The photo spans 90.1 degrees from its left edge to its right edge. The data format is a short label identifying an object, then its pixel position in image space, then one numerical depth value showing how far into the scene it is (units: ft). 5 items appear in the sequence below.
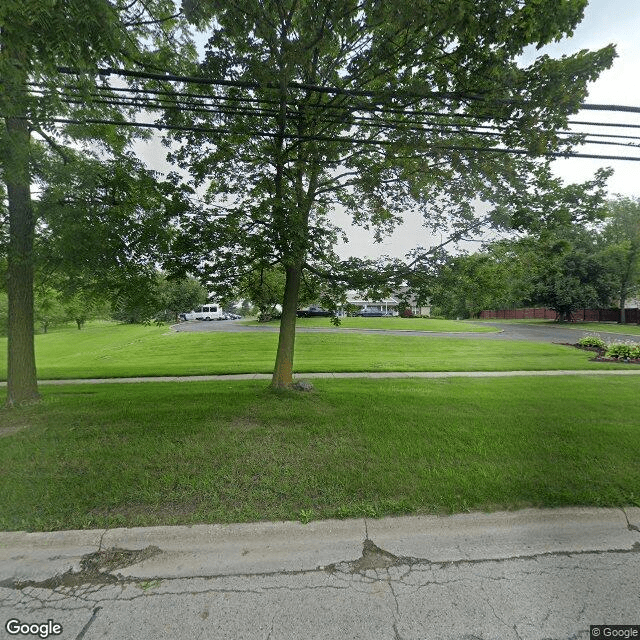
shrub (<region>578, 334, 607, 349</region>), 43.80
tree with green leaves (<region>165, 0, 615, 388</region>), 12.56
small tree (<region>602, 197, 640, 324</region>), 97.78
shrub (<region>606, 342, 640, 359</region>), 36.99
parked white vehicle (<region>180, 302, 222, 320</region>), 151.74
